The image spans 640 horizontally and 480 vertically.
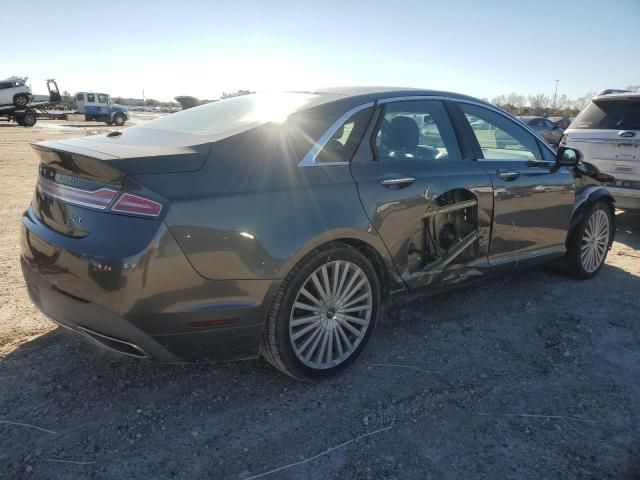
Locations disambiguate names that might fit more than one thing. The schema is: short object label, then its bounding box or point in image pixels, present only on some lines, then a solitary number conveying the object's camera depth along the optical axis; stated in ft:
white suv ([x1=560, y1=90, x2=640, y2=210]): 20.93
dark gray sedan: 7.55
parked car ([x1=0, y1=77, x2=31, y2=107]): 98.19
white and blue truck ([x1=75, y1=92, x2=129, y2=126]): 125.08
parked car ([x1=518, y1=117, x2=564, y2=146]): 71.52
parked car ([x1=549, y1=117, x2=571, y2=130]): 93.48
